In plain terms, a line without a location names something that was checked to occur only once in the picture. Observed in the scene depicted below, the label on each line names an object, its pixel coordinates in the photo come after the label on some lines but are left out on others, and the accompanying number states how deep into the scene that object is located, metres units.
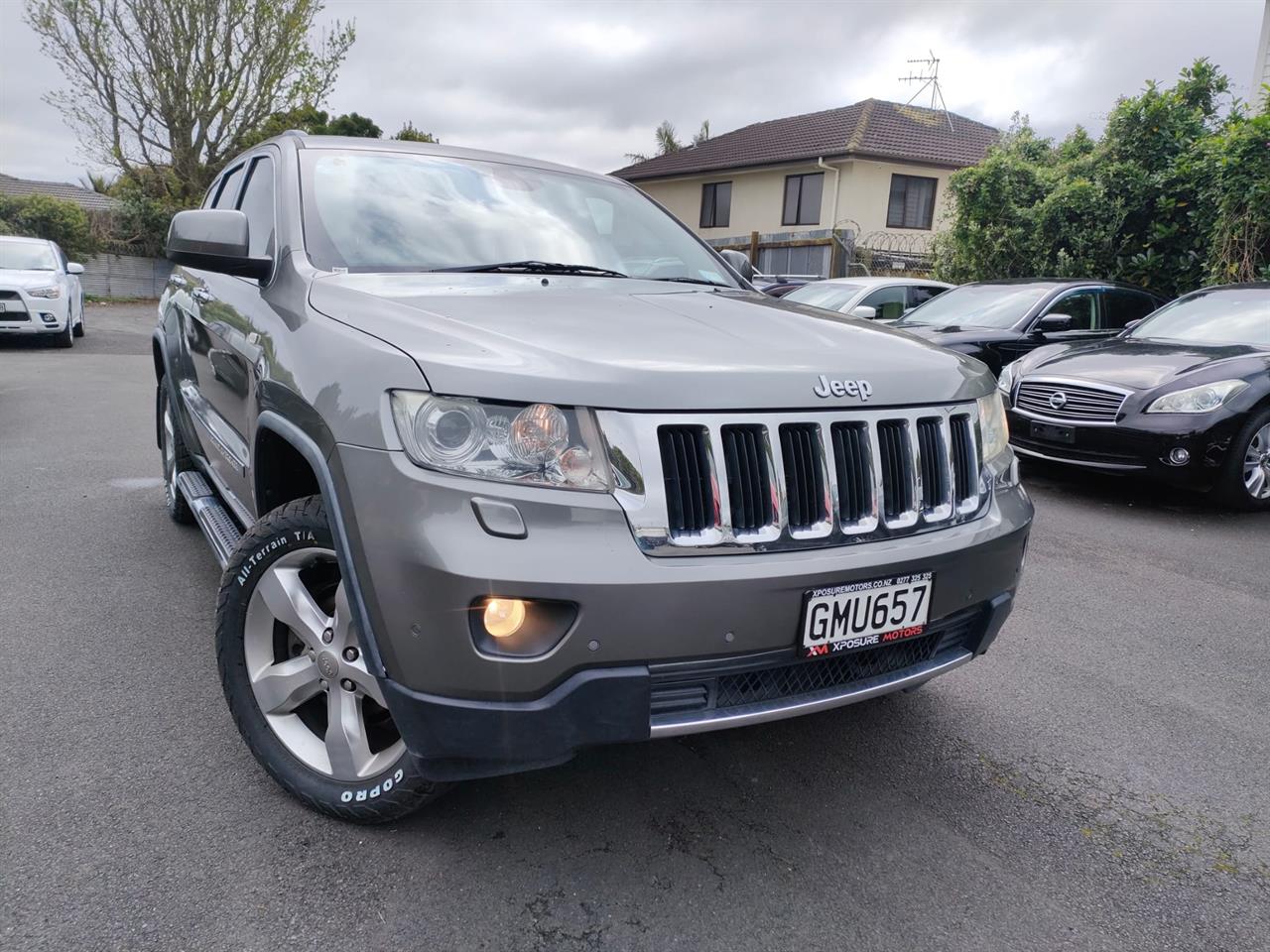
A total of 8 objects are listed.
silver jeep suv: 1.79
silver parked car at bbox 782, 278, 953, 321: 9.48
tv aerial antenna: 28.84
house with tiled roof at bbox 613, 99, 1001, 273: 26.25
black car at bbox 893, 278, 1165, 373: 7.86
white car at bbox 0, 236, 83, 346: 12.44
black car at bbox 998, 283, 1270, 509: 5.64
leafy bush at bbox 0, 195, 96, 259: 21.47
